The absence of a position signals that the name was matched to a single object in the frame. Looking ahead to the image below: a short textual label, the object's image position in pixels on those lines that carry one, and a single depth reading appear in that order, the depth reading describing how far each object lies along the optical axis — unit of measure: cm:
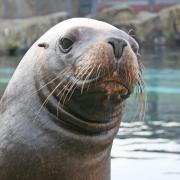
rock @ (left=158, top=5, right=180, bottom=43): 2430
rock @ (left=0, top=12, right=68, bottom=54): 2236
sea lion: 379
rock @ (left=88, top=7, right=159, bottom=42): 2383
